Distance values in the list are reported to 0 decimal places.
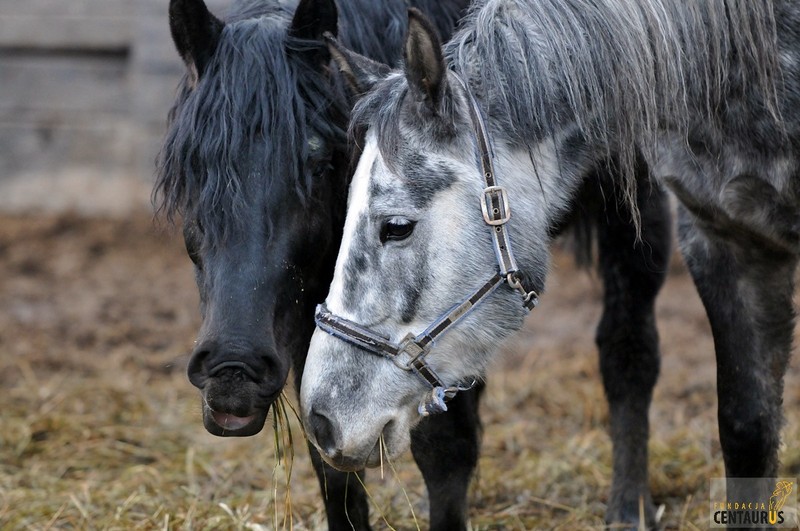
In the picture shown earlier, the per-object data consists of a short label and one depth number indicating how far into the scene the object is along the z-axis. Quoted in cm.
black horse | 493
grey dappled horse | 488
